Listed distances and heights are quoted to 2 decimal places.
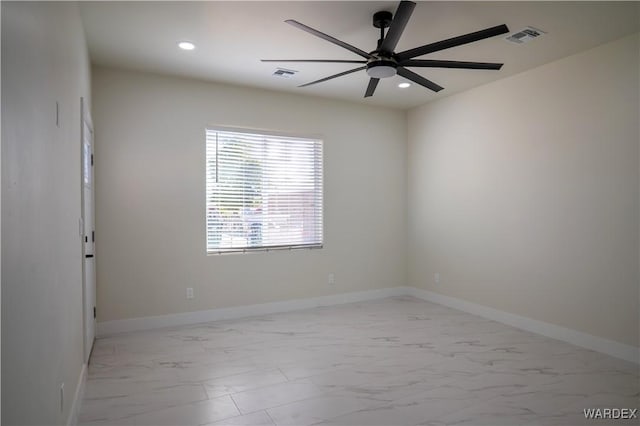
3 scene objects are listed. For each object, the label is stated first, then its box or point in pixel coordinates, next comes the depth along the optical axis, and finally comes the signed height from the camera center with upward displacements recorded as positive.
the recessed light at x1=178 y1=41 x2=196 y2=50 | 3.55 +1.54
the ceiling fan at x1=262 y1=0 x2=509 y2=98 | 2.42 +1.12
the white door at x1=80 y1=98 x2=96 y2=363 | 3.04 -0.25
